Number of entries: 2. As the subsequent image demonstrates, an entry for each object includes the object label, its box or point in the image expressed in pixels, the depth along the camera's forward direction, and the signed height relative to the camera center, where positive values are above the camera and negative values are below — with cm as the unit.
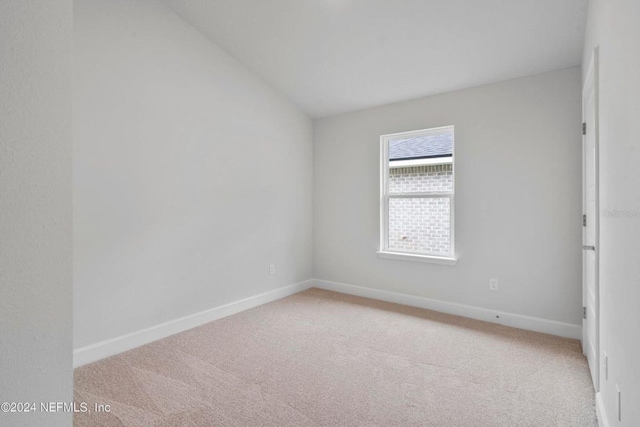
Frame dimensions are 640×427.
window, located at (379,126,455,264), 369 +18
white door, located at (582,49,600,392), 196 -8
